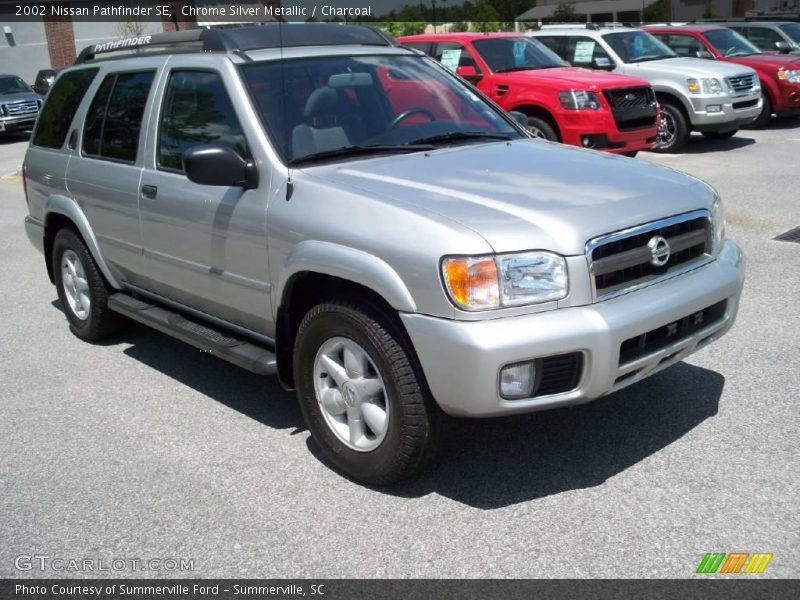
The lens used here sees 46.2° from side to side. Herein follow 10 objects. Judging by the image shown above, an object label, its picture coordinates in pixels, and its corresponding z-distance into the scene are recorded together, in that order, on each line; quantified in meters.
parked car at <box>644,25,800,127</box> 15.48
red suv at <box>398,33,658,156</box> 11.63
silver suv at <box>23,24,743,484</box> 3.55
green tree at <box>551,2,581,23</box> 45.91
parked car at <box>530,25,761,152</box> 13.45
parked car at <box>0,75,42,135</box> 23.64
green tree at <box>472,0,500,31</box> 38.76
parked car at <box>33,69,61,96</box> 26.65
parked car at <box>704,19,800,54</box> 18.09
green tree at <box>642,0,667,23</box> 43.16
